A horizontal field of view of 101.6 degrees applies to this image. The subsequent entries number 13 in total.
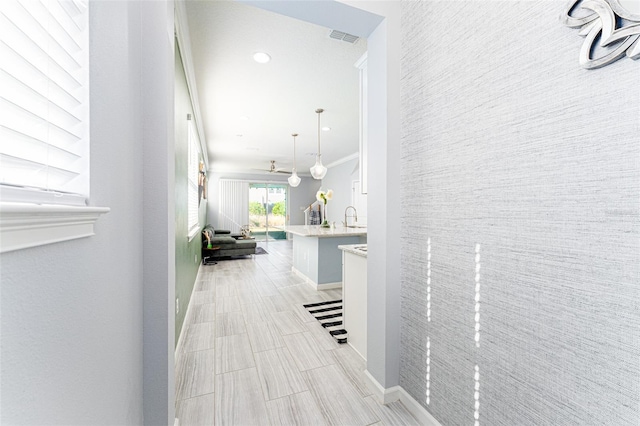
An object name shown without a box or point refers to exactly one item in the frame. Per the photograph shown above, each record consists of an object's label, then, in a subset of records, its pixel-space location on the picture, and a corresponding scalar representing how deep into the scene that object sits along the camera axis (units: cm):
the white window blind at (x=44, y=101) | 49
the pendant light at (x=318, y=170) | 474
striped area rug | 254
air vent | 227
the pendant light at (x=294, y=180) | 625
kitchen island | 391
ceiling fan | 922
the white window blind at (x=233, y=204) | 956
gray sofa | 607
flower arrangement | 476
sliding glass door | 1016
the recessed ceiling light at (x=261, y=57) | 260
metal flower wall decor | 73
